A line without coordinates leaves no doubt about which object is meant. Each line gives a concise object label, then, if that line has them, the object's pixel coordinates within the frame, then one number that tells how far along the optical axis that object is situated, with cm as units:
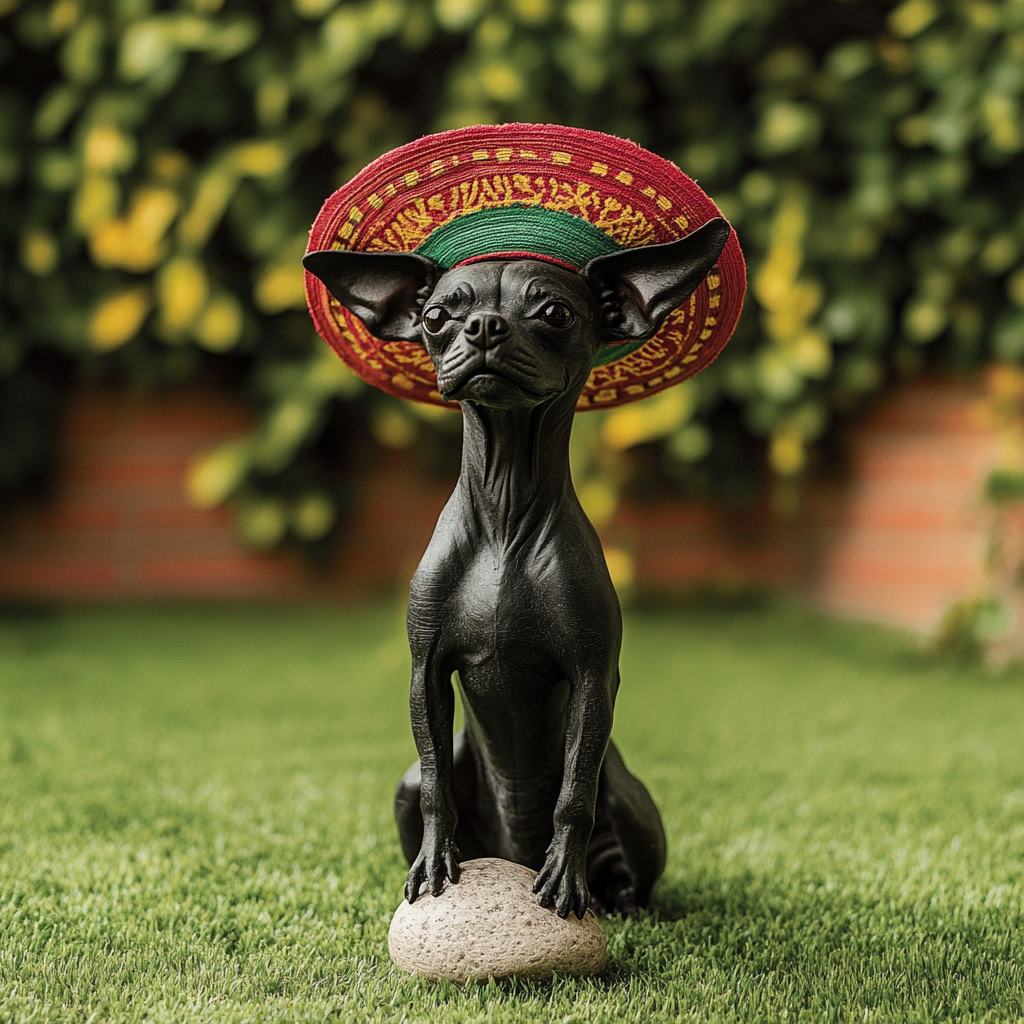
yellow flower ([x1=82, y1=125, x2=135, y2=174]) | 399
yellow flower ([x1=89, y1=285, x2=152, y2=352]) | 426
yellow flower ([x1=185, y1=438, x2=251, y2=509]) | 437
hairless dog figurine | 155
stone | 150
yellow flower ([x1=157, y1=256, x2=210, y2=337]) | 417
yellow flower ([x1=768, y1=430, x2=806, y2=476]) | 413
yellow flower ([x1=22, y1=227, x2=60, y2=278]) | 421
